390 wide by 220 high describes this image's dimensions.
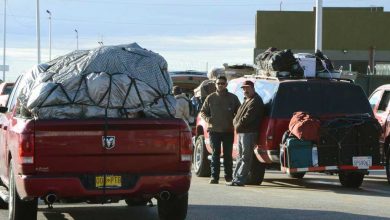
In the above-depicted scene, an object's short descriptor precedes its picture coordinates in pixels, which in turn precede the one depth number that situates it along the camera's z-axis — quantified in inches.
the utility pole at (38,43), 2216.9
